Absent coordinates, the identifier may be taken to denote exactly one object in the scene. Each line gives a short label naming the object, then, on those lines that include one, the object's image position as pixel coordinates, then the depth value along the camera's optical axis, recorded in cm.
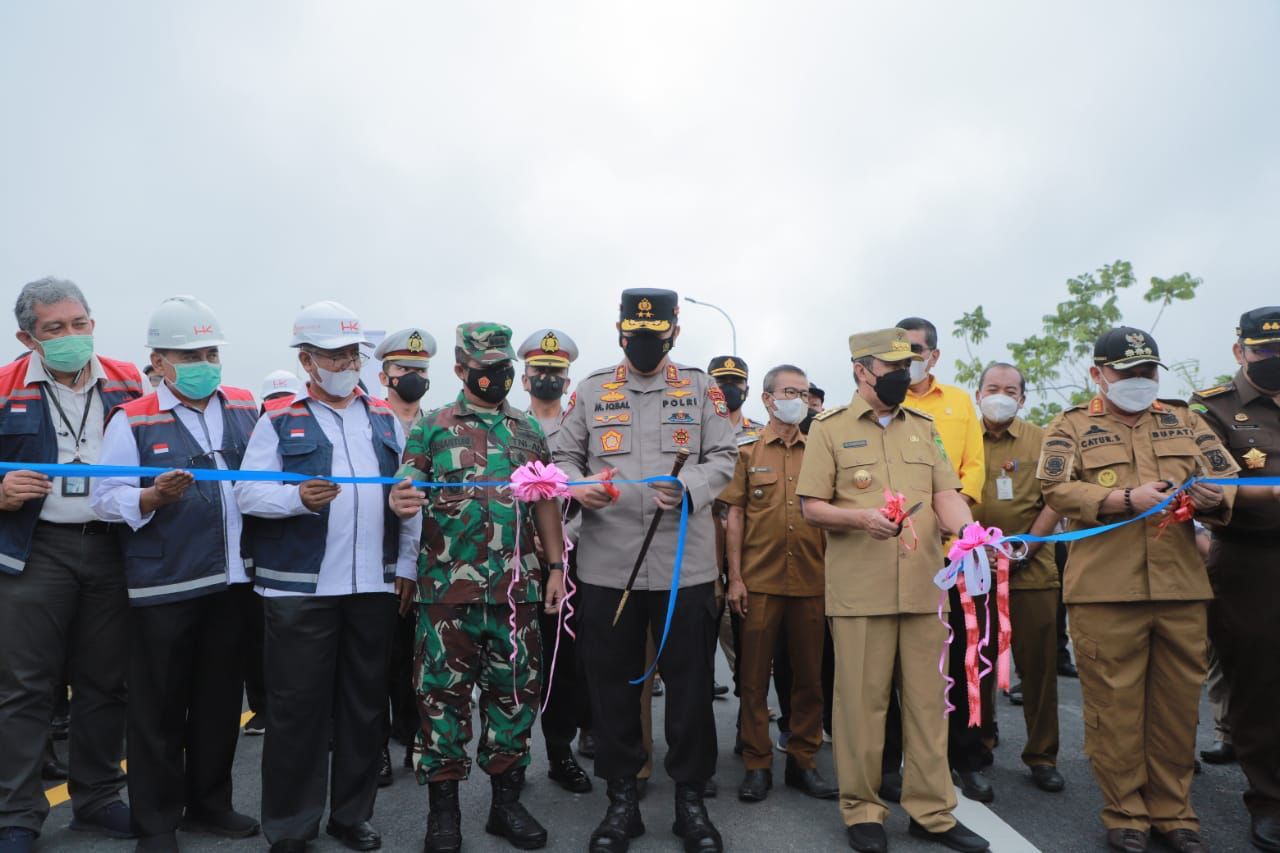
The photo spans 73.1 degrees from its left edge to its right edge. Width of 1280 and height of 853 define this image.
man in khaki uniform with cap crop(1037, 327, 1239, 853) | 398
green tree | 1742
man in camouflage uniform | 394
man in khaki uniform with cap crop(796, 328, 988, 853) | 397
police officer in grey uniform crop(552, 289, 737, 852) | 402
